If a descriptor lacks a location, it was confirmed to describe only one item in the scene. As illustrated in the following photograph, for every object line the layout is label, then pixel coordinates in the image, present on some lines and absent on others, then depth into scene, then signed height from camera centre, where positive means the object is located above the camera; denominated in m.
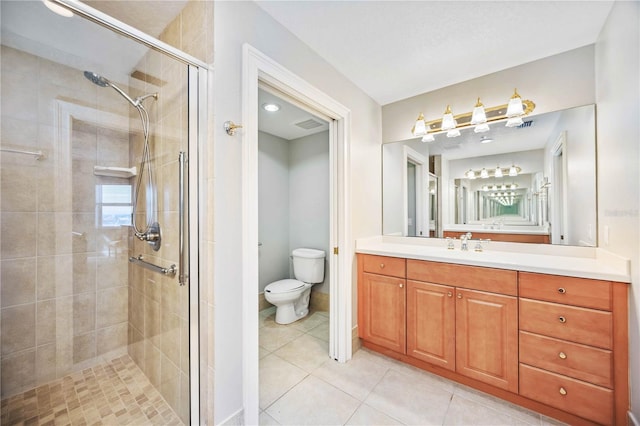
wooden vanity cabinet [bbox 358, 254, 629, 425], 1.27 -0.74
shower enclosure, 1.35 -0.06
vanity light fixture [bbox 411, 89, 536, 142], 1.87 +0.78
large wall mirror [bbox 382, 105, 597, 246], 1.73 +0.25
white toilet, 2.64 -0.81
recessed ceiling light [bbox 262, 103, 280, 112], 2.42 +1.04
